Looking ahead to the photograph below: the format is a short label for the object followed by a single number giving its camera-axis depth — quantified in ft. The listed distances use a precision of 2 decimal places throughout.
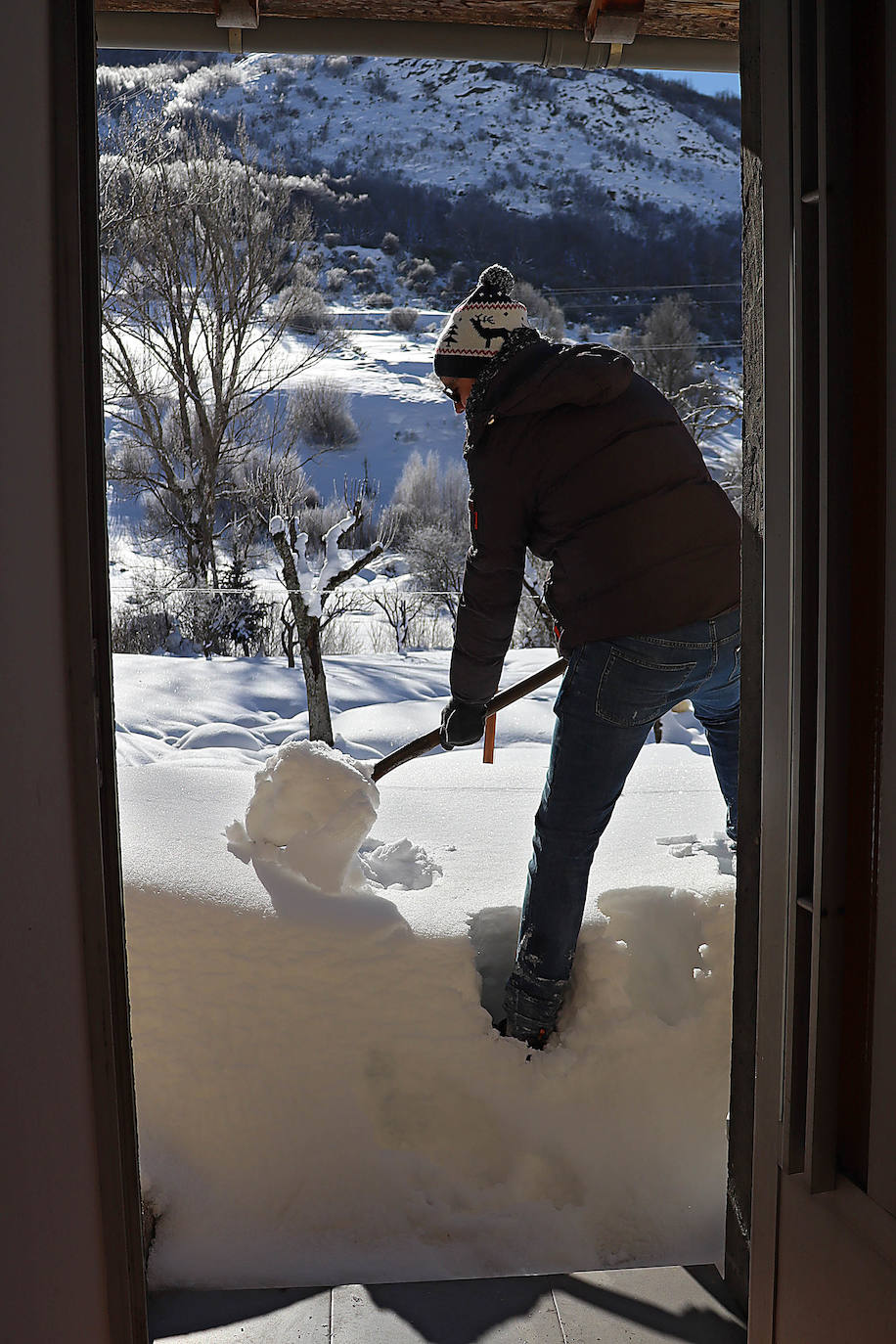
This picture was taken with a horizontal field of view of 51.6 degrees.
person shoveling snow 6.40
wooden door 3.05
